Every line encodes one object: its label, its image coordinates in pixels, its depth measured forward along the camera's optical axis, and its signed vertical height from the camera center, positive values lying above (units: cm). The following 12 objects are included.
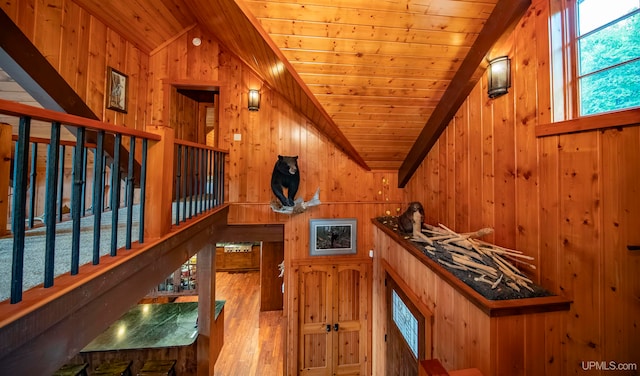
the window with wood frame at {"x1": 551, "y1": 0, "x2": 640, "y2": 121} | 114 +76
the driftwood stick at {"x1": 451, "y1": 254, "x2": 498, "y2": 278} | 143 -44
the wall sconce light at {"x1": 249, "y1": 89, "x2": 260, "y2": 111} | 336 +140
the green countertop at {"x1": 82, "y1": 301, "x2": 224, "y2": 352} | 314 -199
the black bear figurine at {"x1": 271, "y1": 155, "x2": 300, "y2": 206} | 304 +24
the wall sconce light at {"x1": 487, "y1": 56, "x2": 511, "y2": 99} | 166 +89
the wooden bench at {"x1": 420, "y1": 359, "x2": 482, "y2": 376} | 85 -66
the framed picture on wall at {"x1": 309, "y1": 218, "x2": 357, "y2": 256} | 353 -62
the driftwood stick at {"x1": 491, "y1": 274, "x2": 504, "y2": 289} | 128 -48
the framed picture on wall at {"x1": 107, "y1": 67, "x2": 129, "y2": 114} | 270 +127
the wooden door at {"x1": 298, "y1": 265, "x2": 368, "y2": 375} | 342 -185
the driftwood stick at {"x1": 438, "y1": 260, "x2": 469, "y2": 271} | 154 -47
